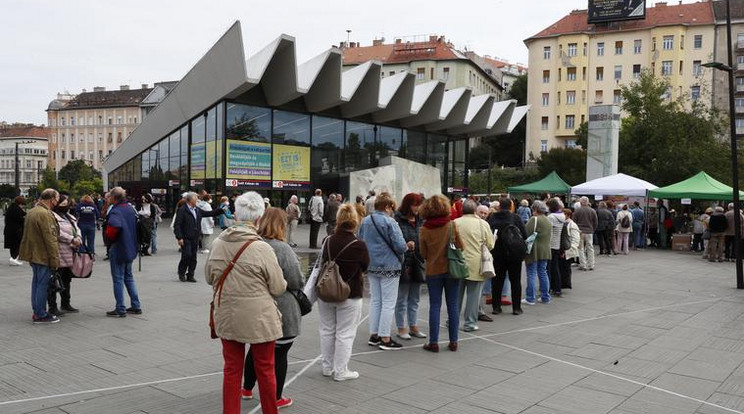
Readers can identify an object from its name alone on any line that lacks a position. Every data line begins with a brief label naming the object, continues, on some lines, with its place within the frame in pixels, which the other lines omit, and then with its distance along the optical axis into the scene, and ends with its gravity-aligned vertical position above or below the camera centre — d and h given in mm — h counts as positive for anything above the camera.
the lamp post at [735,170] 12037 +573
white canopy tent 22078 +344
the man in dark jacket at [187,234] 11719 -860
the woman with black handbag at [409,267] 7238 -881
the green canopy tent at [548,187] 26156 +361
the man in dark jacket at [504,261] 8953 -977
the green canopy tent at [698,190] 20141 +250
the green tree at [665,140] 30641 +3576
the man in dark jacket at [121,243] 8148 -745
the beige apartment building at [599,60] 76188 +17613
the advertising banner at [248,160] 27906 +1399
